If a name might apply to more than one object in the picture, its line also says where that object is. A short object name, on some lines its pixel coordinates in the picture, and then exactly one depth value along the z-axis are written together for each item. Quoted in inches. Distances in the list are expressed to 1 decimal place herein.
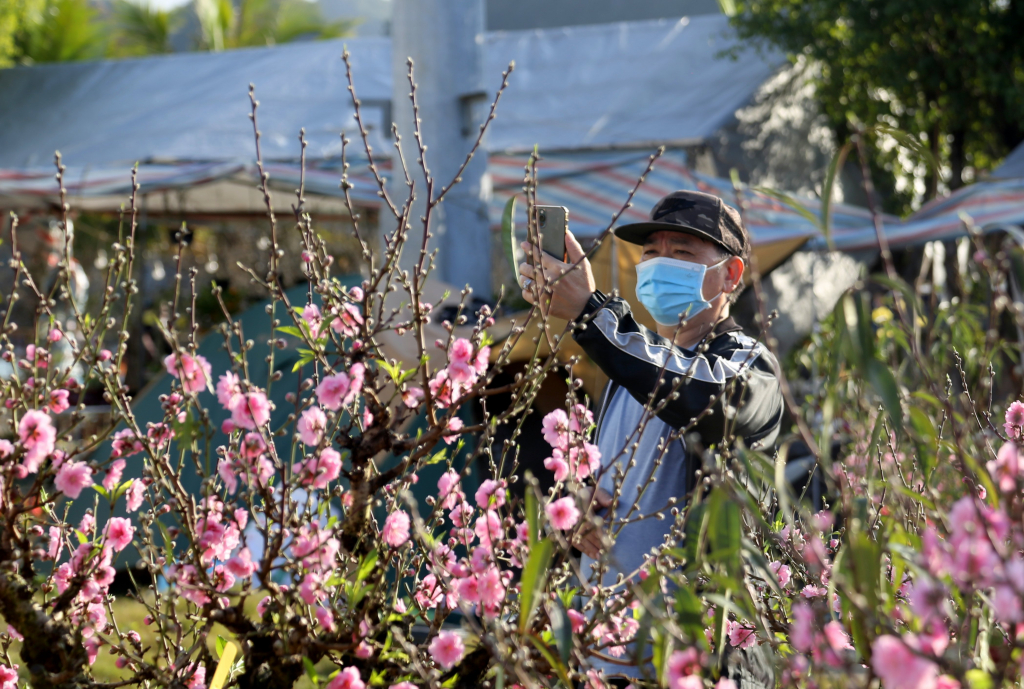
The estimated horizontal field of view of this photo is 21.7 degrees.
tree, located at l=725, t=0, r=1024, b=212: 579.7
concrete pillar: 322.2
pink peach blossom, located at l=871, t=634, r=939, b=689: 122.0
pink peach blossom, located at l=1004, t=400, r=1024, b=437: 171.7
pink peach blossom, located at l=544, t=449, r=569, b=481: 169.6
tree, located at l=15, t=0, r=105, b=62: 971.9
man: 175.7
